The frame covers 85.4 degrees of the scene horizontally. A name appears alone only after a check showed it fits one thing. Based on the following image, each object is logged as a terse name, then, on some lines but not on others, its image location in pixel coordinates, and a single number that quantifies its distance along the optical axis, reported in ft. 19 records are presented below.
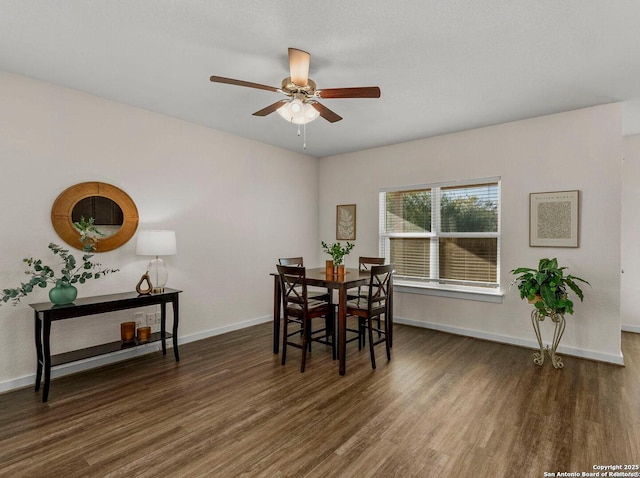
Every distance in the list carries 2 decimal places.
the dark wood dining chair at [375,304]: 11.03
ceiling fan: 7.93
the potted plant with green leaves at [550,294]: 10.86
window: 14.35
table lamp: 11.14
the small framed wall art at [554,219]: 12.10
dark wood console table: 8.94
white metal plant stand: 11.13
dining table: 10.48
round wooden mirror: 10.42
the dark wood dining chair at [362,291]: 12.92
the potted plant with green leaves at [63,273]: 9.06
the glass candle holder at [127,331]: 11.04
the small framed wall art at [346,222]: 18.30
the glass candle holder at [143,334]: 11.28
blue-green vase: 9.39
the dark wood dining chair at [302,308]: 10.80
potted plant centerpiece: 12.10
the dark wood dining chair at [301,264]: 13.53
